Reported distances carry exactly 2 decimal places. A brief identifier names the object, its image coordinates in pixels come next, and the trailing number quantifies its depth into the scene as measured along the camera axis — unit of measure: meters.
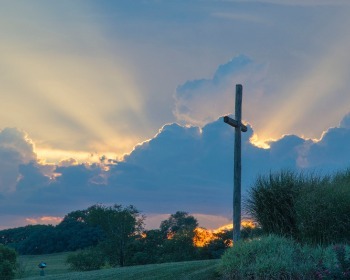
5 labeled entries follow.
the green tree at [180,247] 51.22
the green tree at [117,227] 53.19
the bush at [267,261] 17.14
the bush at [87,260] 52.50
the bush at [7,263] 43.50
